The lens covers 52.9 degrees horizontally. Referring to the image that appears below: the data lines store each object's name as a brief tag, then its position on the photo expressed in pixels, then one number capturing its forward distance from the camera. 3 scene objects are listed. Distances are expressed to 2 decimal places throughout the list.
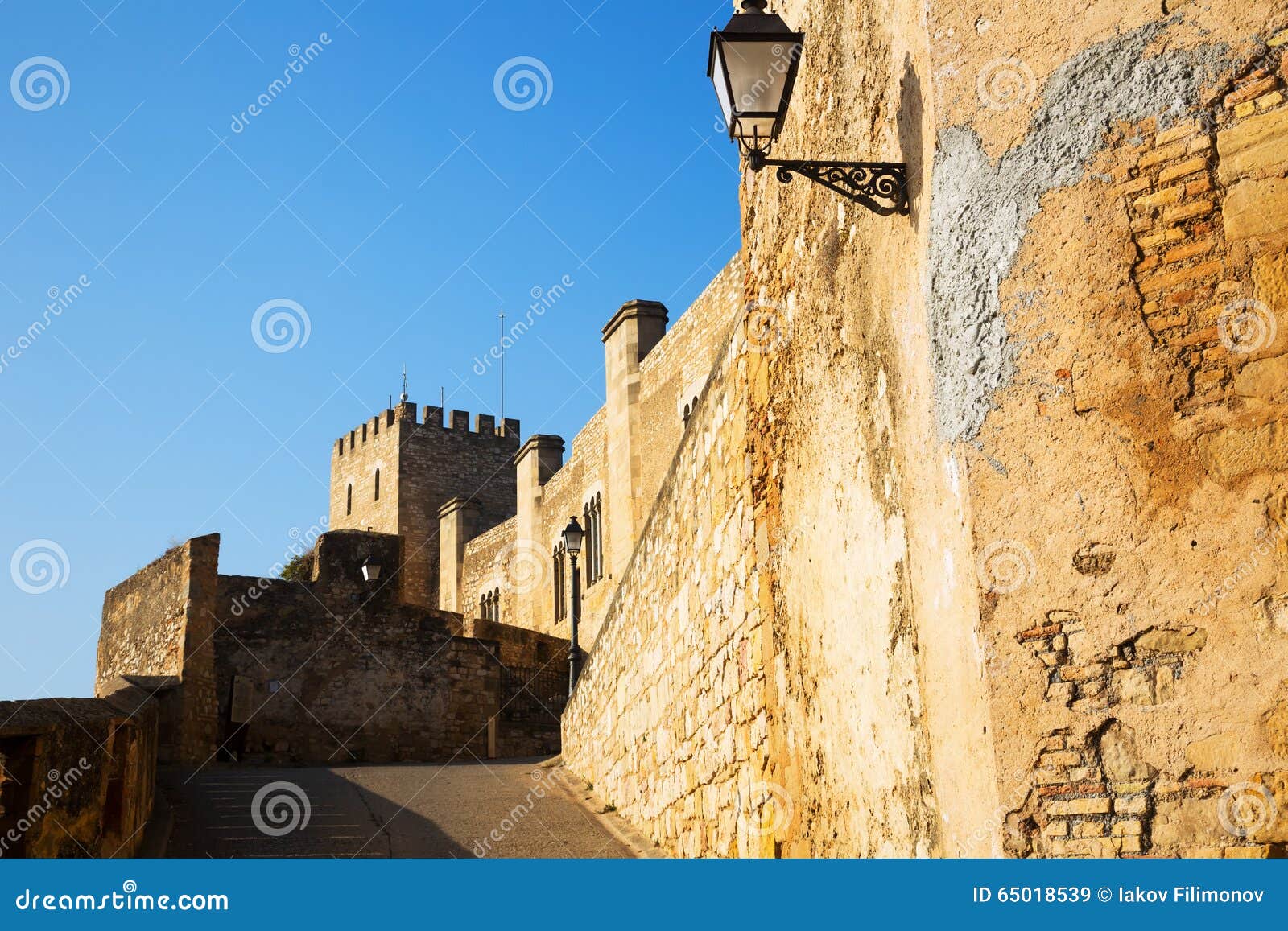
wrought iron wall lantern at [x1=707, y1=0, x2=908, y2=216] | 4.43
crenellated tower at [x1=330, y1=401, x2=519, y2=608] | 43.06
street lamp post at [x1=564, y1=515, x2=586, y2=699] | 15.20
